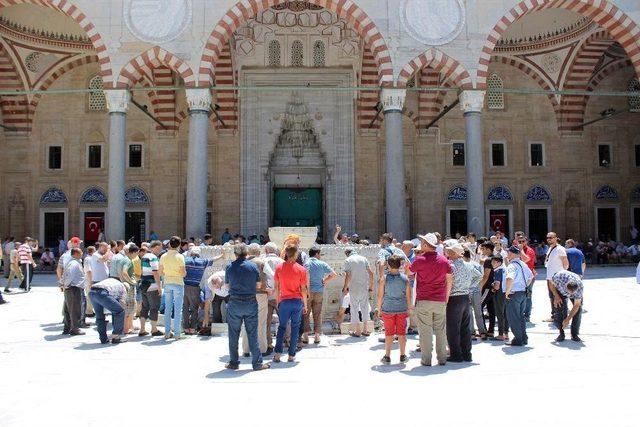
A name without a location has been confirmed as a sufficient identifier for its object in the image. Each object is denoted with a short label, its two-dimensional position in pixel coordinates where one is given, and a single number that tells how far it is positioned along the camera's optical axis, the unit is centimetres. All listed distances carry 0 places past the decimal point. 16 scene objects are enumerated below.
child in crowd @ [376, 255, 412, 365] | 549
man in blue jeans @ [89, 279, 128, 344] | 654
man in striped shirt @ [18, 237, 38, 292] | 1128
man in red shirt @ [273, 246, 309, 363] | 552
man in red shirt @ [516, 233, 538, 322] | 774
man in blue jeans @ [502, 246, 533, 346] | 627
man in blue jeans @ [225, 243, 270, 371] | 520
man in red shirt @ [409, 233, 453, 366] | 534
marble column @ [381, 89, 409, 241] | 1366
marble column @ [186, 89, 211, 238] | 1355
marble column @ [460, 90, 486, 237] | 1393
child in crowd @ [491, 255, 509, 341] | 668
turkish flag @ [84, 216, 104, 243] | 1809
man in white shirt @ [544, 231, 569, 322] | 707
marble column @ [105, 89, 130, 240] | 1358
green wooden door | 1792
